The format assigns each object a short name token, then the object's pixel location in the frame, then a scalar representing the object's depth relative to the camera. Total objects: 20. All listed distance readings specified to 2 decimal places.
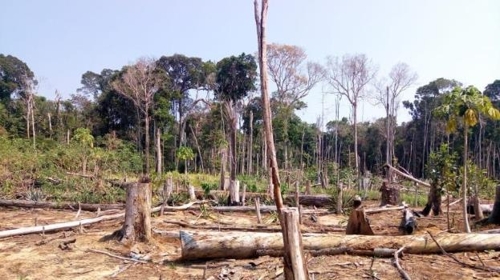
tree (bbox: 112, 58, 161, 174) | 28.97
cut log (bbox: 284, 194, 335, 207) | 14.86
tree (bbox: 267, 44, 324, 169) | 31.03
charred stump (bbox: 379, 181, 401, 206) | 13.71
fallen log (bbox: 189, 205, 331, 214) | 12.97
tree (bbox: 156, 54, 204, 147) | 35.06
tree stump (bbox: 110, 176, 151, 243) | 7.25
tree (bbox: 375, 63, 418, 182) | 32.97
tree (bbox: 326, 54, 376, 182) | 32.41
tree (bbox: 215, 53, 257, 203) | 29.55
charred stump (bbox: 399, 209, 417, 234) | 8.78
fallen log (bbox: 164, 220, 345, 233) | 9.25
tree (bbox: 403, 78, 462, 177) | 36.84
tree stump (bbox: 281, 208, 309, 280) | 3.70
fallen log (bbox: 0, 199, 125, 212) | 12.84
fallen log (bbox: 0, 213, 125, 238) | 8.25
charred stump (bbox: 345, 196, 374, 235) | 7.04
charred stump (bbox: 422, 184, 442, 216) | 11.45
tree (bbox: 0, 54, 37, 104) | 36.06
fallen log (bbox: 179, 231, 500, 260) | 6.07
